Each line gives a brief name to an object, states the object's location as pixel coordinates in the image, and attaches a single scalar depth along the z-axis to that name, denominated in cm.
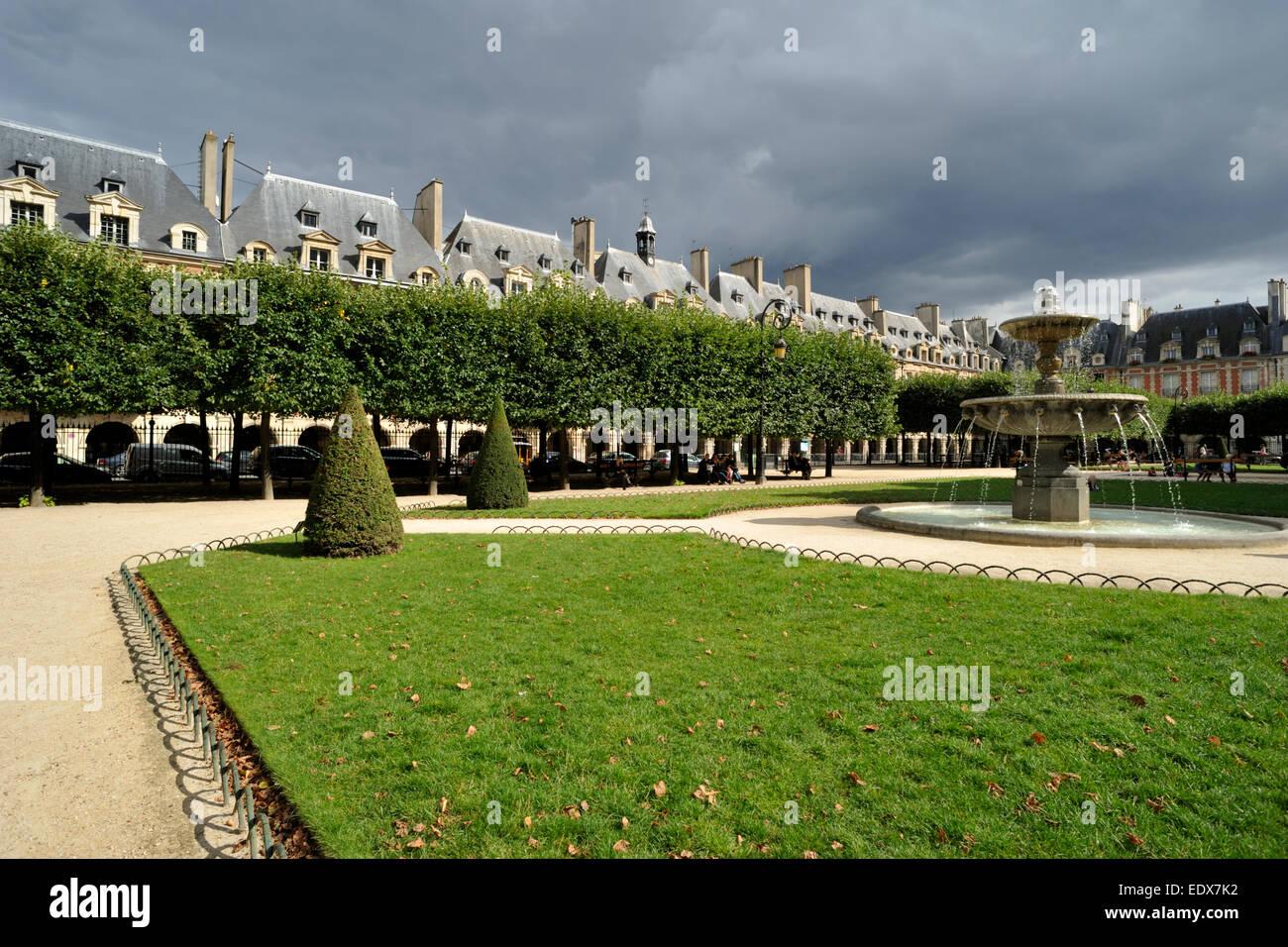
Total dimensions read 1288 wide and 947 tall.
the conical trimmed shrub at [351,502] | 1010
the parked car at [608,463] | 2877
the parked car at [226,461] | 3222
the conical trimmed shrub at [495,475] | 1669
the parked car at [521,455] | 3303
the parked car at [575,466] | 3325
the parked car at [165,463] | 2889
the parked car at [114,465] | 2908
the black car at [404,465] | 3039
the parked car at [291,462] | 2931
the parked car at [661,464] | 2986
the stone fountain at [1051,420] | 1150
